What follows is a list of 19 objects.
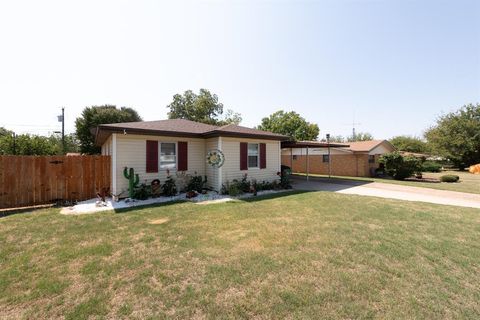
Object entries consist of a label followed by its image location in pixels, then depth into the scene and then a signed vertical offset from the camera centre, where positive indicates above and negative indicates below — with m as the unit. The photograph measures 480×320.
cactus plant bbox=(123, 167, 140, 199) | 8.28 -0.57
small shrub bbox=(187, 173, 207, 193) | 9.95 -0.91
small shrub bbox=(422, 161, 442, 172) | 24.06 -0.70
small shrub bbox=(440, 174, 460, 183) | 15.16 -1.17
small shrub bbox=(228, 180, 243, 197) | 9.40 -1.16
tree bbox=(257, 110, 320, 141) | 36.03 +6.13
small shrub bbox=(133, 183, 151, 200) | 8.41 -1.07
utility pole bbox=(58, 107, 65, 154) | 23.78 +4.92
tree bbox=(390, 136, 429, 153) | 34.97 +2.73
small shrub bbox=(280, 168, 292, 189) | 11.77 -0.88
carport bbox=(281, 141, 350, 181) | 14.70 +1.24
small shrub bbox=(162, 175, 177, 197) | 9.15 -1.00
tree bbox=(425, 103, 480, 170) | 25.63 +2.87
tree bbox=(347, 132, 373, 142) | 56.15 +6.52
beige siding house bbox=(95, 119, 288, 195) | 8.60 +0.58
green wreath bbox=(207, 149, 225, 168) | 9.94 +0.24
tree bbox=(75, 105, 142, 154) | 23.14 +4.81
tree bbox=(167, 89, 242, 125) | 31.56 +8.23
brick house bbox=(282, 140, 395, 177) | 19.20 +0.33
